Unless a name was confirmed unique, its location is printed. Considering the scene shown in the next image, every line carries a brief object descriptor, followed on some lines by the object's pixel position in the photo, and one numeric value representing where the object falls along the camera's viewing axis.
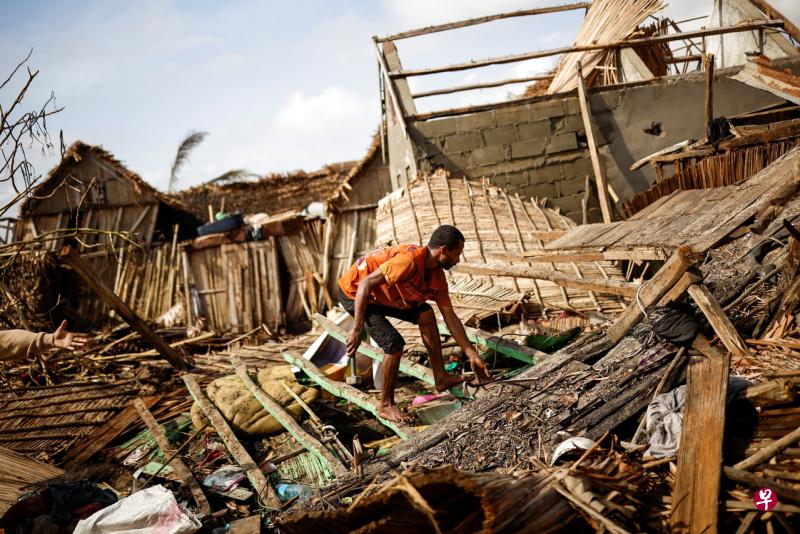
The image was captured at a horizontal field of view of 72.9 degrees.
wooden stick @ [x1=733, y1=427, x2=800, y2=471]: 2.35
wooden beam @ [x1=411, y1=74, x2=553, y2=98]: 8.09
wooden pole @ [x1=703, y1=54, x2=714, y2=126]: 6.79
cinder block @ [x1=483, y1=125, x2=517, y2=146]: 8.45
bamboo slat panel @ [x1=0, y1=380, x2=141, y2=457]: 5.96
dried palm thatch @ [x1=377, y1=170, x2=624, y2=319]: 6.43
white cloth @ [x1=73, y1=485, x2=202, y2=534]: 3.33
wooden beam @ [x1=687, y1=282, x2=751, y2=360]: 3.09
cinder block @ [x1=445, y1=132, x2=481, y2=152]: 8.48
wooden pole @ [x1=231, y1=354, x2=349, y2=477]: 4.17
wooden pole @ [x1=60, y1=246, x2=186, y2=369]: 6.24
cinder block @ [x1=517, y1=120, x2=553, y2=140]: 8.45
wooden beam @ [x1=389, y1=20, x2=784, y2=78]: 7.93
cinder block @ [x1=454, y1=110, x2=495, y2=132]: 8.41
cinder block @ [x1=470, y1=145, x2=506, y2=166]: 8.52
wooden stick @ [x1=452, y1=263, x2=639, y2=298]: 4.40
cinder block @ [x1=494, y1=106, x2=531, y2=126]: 8.41
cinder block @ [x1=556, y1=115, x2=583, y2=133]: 8.46
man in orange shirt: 3.92
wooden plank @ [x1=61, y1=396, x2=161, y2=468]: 5.69
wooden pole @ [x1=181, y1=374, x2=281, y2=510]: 4.03
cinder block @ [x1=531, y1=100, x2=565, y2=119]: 8.45
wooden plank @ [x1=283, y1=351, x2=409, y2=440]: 4.25
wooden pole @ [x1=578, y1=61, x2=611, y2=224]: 7.98
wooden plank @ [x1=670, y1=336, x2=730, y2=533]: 2.22
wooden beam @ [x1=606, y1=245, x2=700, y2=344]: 3.06
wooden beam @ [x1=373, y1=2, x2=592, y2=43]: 8.37
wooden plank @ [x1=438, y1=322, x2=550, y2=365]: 4.59
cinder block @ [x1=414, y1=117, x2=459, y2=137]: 8.44
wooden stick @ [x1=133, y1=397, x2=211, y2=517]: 4.13
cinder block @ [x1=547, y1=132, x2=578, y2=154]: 8.48
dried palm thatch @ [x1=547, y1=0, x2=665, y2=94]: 8.18
